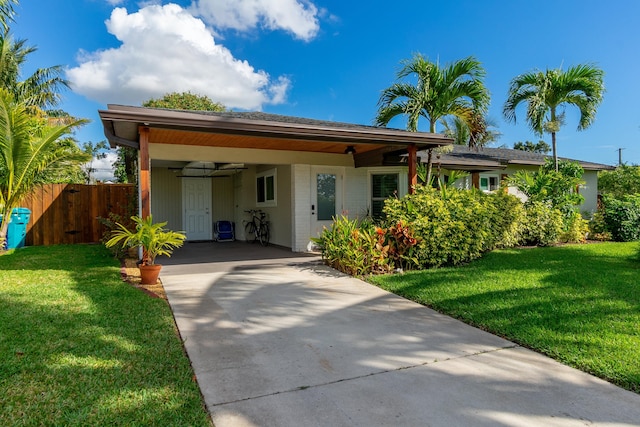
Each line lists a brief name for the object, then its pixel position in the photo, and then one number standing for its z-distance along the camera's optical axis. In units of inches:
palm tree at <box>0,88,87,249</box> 313.4
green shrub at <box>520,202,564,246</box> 358.6
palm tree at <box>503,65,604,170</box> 429.1
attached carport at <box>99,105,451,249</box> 232.4
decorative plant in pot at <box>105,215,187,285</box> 217.3
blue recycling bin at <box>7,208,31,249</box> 358.3
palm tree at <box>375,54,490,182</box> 360.8
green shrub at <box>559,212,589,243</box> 391.4
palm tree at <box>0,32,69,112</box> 577.4
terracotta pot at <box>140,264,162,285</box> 218.5
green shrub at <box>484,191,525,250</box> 307.9
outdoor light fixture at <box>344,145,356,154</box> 367.2
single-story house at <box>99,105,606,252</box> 244.7
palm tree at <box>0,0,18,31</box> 282.3
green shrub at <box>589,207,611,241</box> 427.5
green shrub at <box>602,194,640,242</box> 404.8
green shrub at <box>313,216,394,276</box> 255.1
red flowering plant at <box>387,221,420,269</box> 262.4
